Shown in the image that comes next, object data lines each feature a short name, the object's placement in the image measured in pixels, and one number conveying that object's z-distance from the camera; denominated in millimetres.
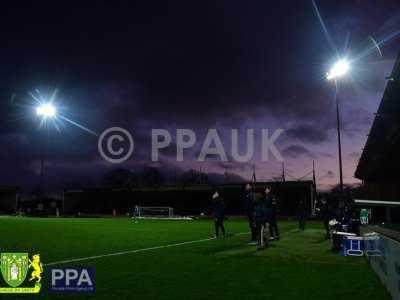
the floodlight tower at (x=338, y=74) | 23391
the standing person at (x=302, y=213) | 26281
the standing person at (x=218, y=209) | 20734
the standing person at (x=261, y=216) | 16328
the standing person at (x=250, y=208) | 18750
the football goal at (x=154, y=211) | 59906
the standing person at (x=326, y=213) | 20128
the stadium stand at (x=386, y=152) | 13289
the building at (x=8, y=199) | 74812
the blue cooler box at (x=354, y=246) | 14383
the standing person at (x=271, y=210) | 18680
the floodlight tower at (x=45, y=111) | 49625
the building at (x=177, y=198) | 66812
